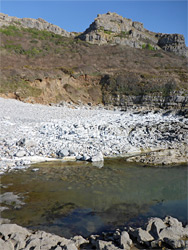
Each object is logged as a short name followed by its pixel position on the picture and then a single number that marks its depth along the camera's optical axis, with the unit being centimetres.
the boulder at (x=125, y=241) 330
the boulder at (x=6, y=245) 309
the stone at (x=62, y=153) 896
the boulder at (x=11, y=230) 344
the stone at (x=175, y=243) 327
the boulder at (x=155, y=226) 355
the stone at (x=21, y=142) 931
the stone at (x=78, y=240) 340
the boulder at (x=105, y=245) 318
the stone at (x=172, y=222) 378
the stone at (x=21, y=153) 860
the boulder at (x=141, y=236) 342
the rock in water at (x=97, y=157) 880
